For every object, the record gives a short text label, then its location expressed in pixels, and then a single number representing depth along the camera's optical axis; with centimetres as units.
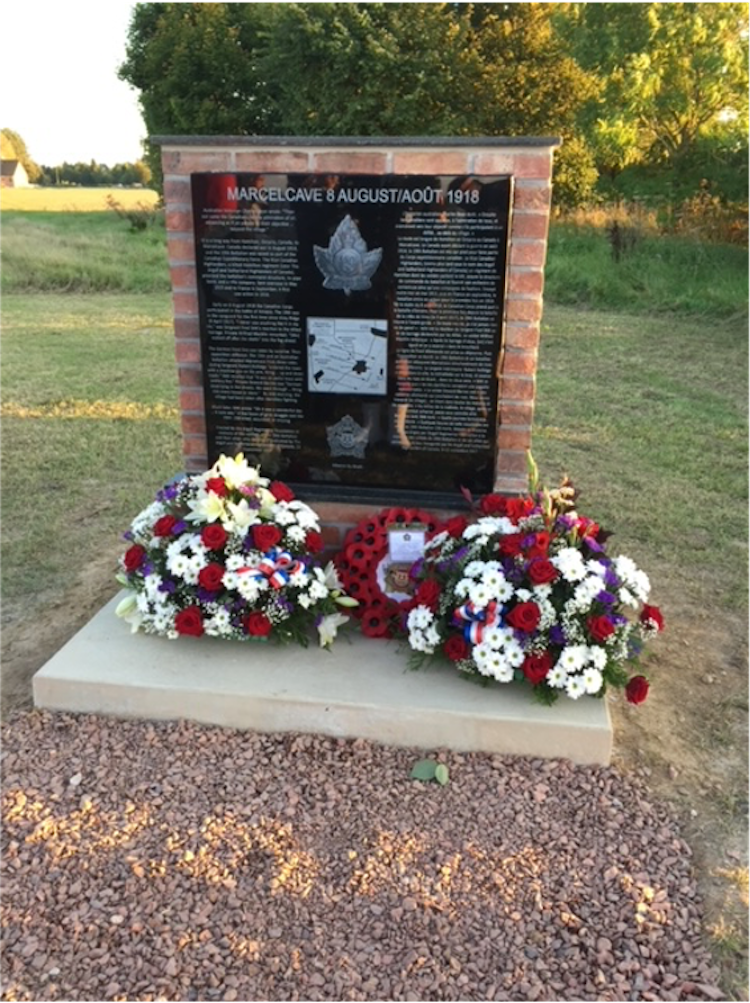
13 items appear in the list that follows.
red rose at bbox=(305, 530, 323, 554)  341
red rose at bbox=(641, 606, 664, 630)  311
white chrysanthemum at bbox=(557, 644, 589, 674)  286
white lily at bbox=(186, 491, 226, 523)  328
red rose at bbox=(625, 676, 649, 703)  294
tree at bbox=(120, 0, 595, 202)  2044
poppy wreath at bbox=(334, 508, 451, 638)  340
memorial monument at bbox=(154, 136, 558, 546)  325
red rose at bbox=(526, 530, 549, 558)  297
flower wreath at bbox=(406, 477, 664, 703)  288
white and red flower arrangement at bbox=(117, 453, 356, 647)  319
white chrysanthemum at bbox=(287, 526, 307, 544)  331
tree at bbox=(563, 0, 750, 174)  1920
